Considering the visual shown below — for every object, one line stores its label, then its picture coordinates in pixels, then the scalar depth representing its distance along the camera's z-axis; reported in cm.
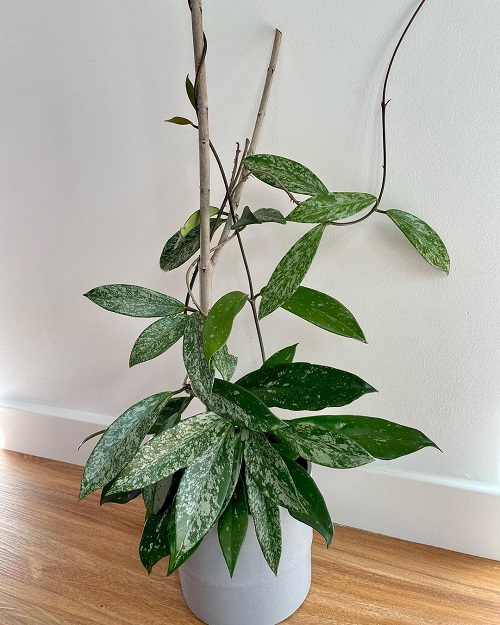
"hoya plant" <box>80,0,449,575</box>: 69
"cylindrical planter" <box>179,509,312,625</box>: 85
